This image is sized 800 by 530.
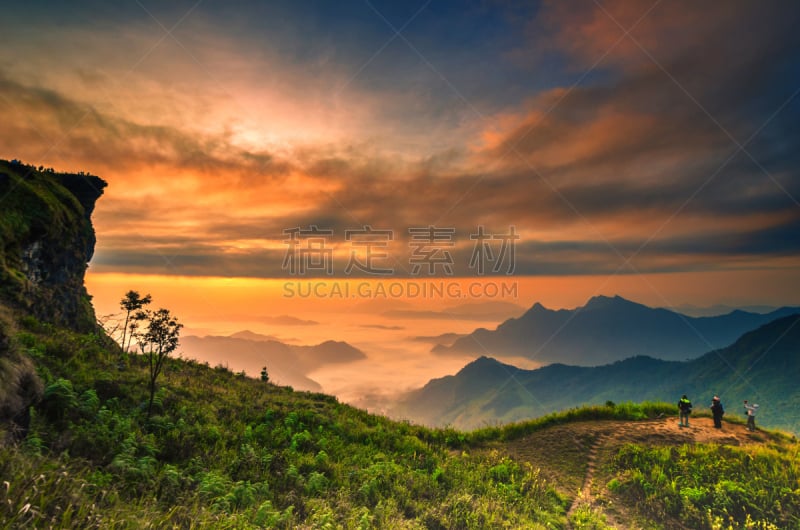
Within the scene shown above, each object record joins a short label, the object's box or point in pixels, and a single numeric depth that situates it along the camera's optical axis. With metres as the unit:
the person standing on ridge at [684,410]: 22.20
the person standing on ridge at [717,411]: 21.98
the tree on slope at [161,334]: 15.76
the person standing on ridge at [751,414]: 21.41
